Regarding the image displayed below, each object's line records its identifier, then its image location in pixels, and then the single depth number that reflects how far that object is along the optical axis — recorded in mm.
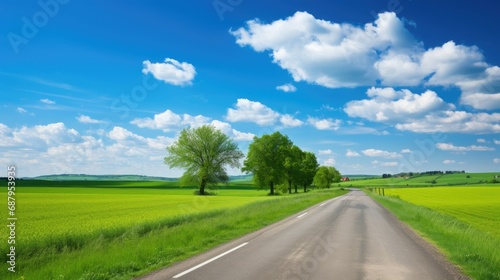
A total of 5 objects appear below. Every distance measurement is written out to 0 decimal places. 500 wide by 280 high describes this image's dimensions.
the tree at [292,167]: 76738
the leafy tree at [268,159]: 71688
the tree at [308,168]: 91125
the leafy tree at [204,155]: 65062
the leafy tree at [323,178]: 123438
